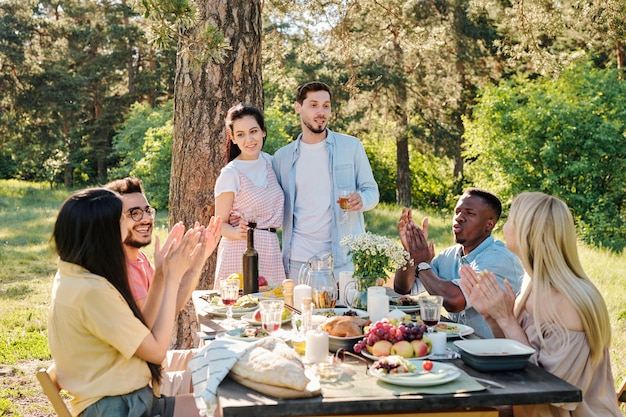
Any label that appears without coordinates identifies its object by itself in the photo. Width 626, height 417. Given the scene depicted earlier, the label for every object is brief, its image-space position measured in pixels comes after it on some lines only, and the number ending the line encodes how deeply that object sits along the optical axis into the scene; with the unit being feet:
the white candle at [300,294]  10.78
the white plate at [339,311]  10.27
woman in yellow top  8.21
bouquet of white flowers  10.78
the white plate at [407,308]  11.02
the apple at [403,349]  8.38
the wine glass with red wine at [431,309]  9.25
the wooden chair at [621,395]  10.69
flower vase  10.85
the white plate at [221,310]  10.89
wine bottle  11.98
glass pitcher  11.00
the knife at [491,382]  7.49
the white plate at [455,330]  9.40
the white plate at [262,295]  11.55
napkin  7.47
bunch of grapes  8.54
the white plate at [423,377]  7.38
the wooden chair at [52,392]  8.15
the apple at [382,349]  8.41
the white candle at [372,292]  10.13
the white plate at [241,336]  9.00
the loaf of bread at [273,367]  7.19
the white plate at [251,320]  10.28
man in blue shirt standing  14.51
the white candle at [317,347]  8.29
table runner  7.26
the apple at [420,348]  8.39
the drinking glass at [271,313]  9.04
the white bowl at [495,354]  7.96
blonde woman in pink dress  8.46
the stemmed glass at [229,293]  10.70
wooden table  7.00
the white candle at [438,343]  8.57
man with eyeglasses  10.36
